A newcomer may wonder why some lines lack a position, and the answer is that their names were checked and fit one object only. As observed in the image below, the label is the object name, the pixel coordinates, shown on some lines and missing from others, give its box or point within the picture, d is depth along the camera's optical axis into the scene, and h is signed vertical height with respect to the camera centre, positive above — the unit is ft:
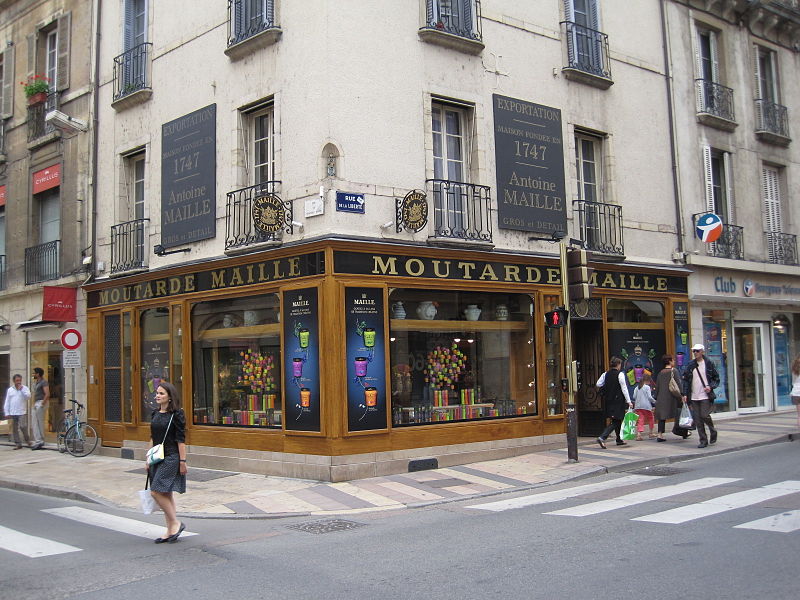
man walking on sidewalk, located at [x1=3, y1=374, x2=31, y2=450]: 56.03 -0.87
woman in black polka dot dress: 25.35 -2.42
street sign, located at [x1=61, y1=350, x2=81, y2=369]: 50.11 +1.68
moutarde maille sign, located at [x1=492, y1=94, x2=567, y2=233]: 44.75 +12.06
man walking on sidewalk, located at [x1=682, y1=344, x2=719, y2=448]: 42.65 -1.25
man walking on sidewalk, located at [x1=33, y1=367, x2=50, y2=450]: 56.18 -1.29
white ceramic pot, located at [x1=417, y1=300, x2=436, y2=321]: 41.47 +3.42
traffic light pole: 39.55 -1.35
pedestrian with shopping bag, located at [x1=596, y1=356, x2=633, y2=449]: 44.79 -1.68
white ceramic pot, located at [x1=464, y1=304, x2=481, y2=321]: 43.60 +3.40
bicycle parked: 52.01 -3.42
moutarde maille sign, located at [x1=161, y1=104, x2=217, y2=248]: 44.68 +12.07
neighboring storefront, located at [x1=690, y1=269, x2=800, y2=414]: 57.52 +2.45
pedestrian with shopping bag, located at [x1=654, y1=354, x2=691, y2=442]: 46.83 -1.75
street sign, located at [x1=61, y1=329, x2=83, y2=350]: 50.03 +3.03
